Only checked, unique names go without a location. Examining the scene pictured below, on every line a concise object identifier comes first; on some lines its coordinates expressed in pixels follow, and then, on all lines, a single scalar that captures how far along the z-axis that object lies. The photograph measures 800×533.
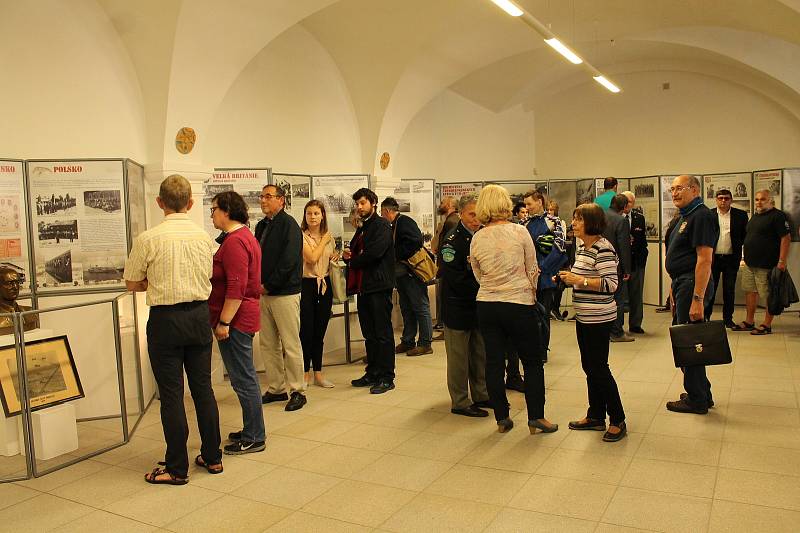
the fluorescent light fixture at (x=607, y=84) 8.72
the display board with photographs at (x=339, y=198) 7.06
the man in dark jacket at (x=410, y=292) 6.52
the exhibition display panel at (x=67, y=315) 4.12
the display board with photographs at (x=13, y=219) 4.62
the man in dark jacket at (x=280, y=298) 4.89
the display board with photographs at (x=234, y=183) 6.19
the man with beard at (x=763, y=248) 7.54
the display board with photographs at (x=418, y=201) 8.69
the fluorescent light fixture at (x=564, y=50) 6.53
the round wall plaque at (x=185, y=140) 5.88
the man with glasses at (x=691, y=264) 4.39
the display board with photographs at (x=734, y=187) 9.58
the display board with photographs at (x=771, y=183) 9.07
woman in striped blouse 4.00
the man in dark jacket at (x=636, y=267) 7.69
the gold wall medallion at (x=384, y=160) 8.63
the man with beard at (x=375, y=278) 5.41
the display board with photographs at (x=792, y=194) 8.91
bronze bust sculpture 4.23
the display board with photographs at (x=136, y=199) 5.08
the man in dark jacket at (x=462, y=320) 4.55
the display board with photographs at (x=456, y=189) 9.50
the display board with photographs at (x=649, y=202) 9.84
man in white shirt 7.88
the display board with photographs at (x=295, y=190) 6.73
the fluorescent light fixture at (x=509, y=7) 4.90
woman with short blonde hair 4.03
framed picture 4.00
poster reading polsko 4.79
